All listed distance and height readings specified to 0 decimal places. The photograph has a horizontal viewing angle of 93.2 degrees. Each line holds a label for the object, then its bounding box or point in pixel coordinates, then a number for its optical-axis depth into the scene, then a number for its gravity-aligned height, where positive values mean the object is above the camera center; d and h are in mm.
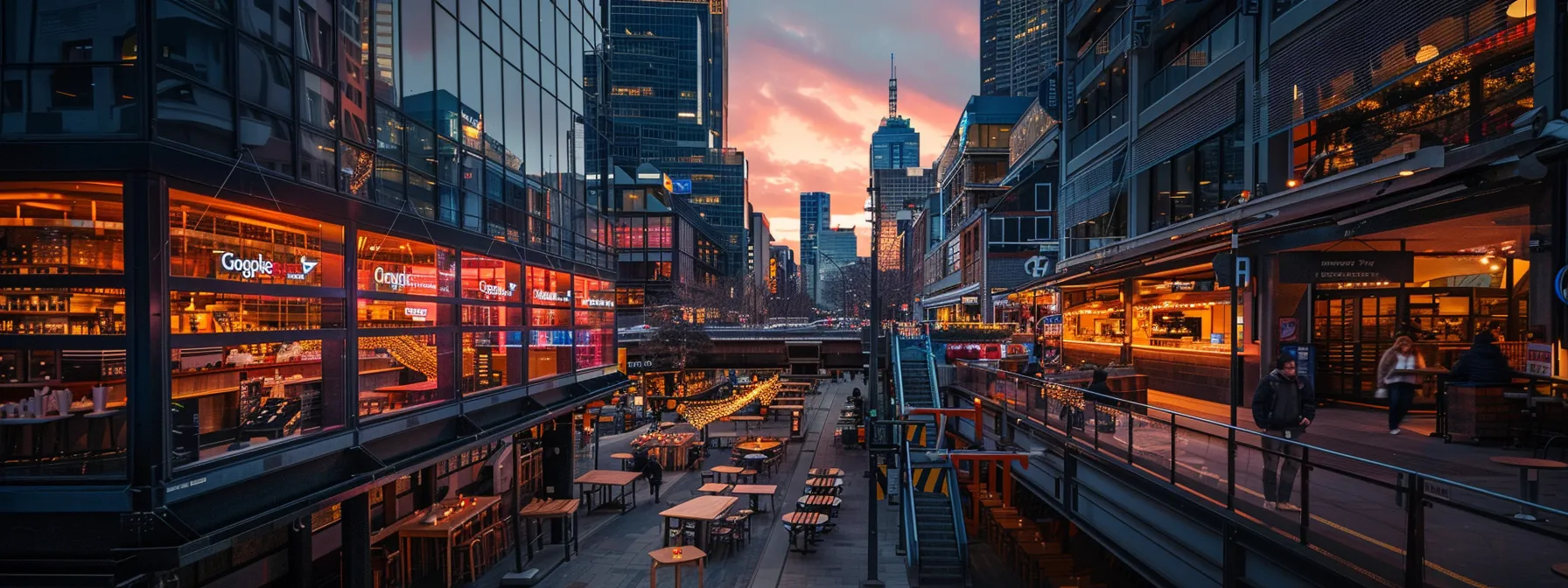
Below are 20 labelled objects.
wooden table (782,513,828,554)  19300 -6205
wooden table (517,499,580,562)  18625 -5753
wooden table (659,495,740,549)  18031 -5650
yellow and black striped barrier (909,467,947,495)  16844 -4402
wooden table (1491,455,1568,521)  7148 -1851
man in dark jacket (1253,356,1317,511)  10344 -1616
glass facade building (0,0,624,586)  7965 +330
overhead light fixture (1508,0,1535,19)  11116 +4271
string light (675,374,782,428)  32469 -5499
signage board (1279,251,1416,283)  15203 +425
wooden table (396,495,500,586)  15500 -5170
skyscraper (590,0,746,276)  160875 +41629
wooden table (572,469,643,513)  22734 -5998
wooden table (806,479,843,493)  24000 -6507
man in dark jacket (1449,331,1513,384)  11523 -1210
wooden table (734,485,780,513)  22984 -6365
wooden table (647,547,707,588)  15531 -5740
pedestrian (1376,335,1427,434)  12750 -1649
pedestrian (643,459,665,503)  25547 -6486
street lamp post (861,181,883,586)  16359 -5191
